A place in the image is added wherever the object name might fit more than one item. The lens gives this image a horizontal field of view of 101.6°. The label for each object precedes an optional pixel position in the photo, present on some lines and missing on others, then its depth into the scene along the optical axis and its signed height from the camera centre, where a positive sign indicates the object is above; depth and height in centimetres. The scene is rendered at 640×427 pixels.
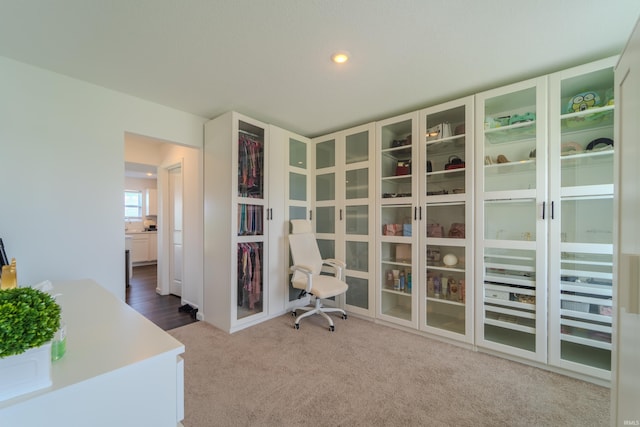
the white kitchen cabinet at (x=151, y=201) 718 +30
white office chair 285 -67
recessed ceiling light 194 +119
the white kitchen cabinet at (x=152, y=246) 678 -90
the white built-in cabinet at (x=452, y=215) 208 -2
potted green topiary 60 -31
